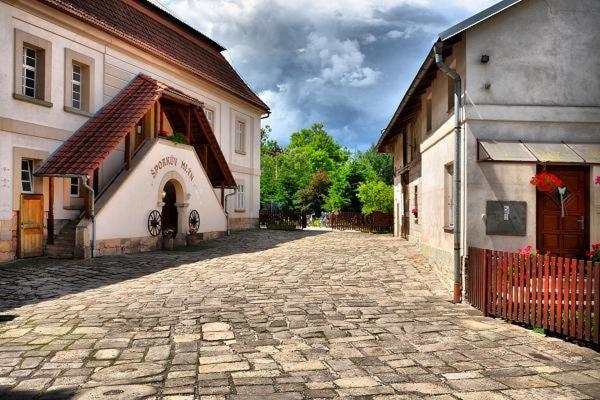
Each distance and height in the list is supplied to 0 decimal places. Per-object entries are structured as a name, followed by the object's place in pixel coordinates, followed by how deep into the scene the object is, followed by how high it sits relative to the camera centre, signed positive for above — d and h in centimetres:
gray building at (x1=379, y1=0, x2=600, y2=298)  929 +168
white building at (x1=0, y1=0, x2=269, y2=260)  1320 +236
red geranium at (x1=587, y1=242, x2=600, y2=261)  722 -72
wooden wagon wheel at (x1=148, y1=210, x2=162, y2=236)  1584 -56
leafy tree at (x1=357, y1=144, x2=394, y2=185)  5175 +461
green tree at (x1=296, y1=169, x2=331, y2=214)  4725 +126
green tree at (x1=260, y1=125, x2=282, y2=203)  4750 +529
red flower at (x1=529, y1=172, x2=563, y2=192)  882 +49
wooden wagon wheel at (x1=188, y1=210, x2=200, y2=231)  1841 -55
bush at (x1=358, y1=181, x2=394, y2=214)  3080 +58
